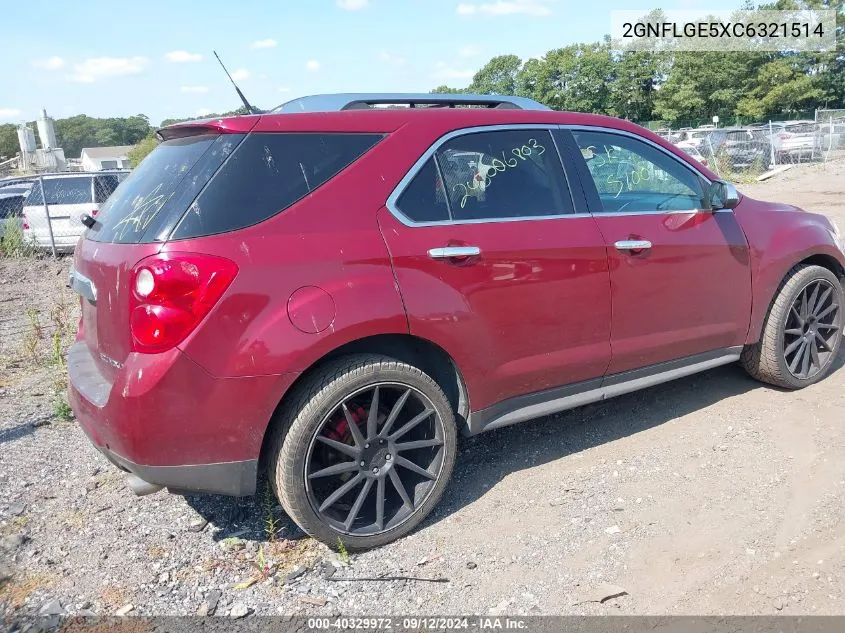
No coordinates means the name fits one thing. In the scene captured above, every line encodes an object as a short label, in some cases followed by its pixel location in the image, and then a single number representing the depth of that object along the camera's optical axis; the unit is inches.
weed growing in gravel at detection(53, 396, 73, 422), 189.3
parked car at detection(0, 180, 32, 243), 505.7
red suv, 109.0
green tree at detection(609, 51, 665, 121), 2883.9
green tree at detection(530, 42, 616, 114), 3024.1
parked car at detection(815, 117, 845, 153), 1015.0
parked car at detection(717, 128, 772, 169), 940.0
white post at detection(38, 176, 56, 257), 485.1
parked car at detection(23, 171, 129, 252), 497.0
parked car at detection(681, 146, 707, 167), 883.7
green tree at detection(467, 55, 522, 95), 4062.5
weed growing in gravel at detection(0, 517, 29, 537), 135.2
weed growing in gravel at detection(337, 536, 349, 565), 123.4
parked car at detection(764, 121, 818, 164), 995.9
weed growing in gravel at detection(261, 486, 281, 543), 129.9
